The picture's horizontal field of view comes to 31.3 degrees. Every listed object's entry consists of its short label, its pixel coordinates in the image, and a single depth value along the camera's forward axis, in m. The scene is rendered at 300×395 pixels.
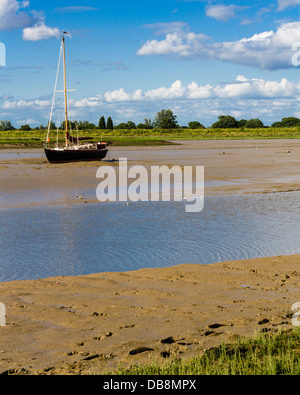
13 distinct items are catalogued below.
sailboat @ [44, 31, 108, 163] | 40.94
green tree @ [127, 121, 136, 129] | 141.35
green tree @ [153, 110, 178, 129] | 146.38
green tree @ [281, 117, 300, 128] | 162.05
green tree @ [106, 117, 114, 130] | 132.62
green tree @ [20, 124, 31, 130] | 128.12
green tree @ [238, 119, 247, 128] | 156.62
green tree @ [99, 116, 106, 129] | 132.62
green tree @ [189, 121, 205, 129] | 148.38
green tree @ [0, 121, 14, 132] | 144.88
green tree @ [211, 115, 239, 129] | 148.38
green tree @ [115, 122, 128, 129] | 139.65
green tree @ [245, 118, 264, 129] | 160.88
